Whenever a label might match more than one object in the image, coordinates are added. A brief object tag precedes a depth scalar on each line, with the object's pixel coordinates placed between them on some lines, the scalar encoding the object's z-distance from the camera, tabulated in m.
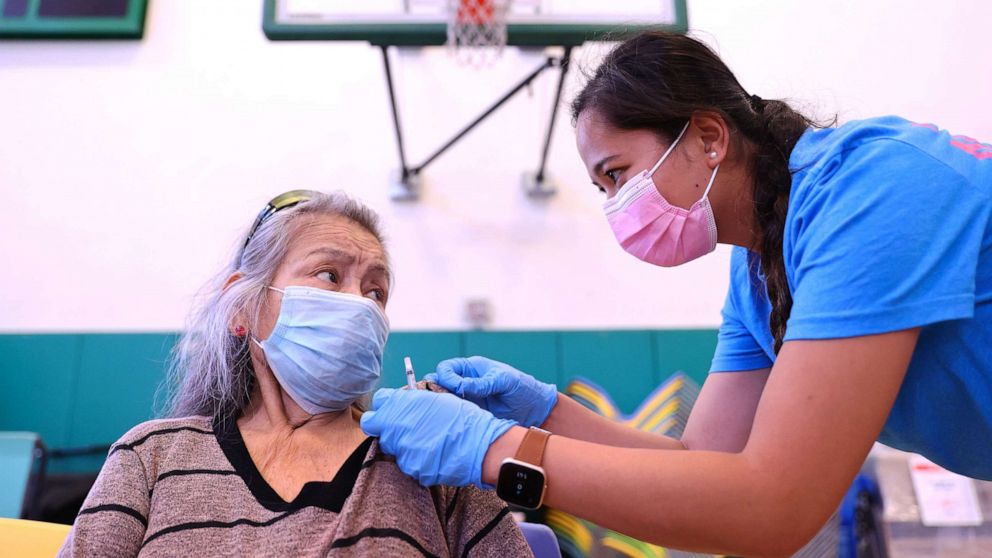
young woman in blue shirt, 0.86
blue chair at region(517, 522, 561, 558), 1.23
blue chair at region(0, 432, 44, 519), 2.51
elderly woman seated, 1.03
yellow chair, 1.14
